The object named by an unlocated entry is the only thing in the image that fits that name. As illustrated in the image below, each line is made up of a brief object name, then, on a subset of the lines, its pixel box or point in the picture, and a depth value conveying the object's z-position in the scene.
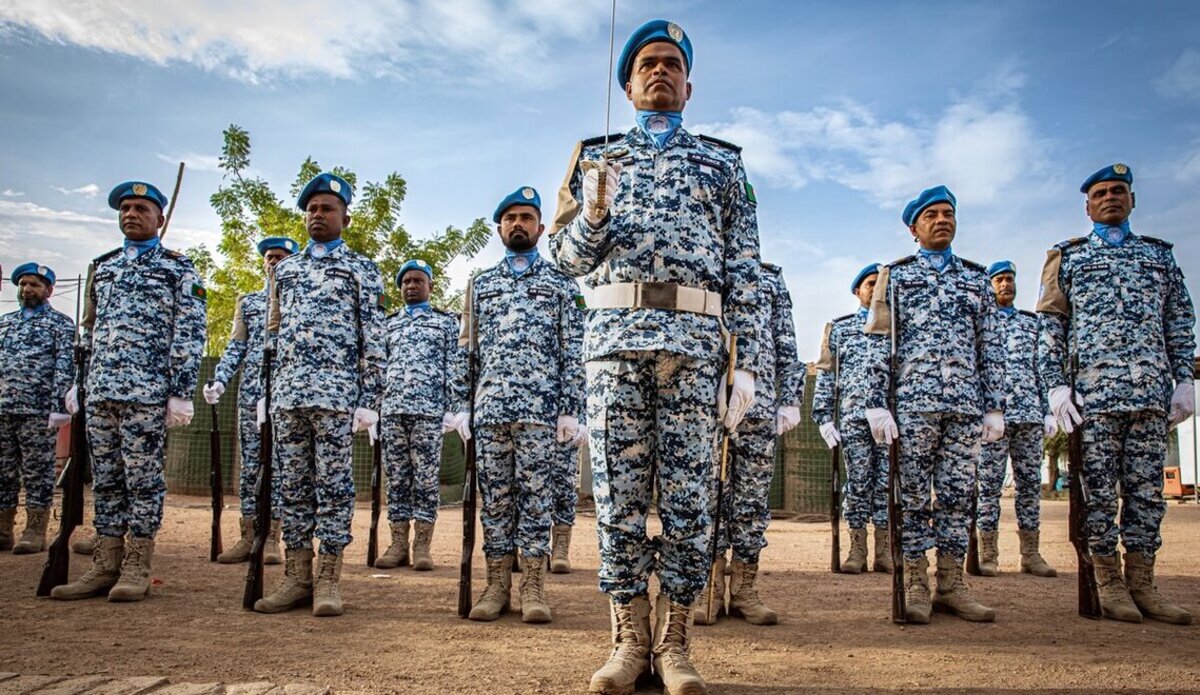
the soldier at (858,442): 7.68
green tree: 18.06
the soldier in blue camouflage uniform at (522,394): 5.04
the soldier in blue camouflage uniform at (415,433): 7.54
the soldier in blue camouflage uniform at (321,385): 4.98
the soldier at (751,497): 5.10
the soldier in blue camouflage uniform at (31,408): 7.75
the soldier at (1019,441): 7.55
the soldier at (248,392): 7.39
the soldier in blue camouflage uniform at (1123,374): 5.18
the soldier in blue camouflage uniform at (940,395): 5.04
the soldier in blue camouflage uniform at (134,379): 5.26
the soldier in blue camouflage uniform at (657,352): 3.38
